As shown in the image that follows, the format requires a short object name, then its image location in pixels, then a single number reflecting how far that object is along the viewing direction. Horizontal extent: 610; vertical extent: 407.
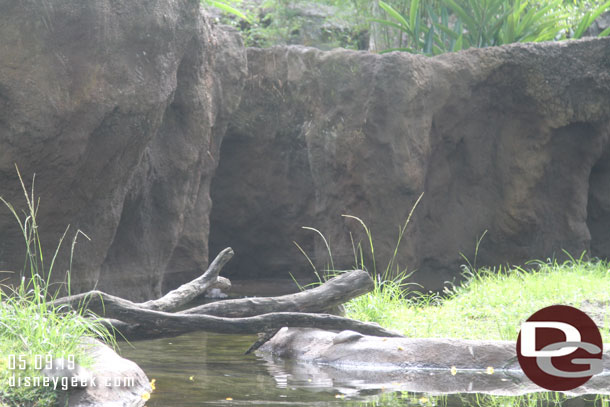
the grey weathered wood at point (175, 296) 10.92
